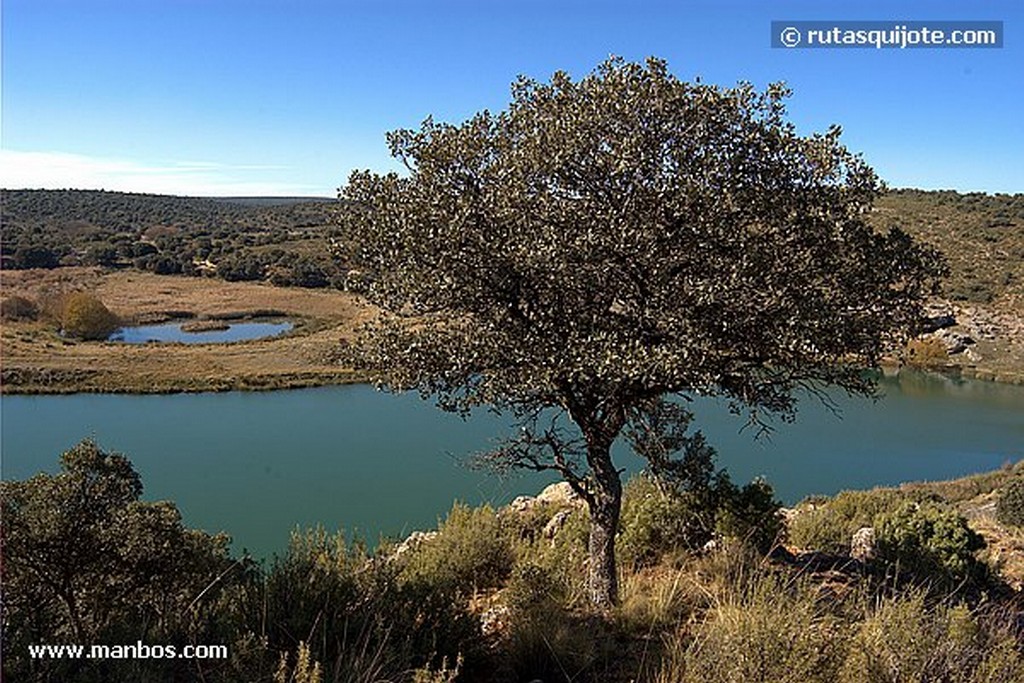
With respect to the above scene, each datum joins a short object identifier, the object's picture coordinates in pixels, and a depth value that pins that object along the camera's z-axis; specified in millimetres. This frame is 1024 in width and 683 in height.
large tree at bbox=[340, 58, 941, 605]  5746
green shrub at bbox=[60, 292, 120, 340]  49312
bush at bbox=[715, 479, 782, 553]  8812
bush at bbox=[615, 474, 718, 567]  8656
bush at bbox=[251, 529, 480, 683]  4363
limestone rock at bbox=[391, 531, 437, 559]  8469
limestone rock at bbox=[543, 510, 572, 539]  9670
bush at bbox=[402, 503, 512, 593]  7414
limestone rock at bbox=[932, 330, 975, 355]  48531
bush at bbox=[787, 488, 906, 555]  11945
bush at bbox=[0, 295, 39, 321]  50656
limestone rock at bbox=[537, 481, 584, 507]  11492
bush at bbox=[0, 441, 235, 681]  4719
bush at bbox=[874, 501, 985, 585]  9508
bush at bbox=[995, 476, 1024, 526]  15347
